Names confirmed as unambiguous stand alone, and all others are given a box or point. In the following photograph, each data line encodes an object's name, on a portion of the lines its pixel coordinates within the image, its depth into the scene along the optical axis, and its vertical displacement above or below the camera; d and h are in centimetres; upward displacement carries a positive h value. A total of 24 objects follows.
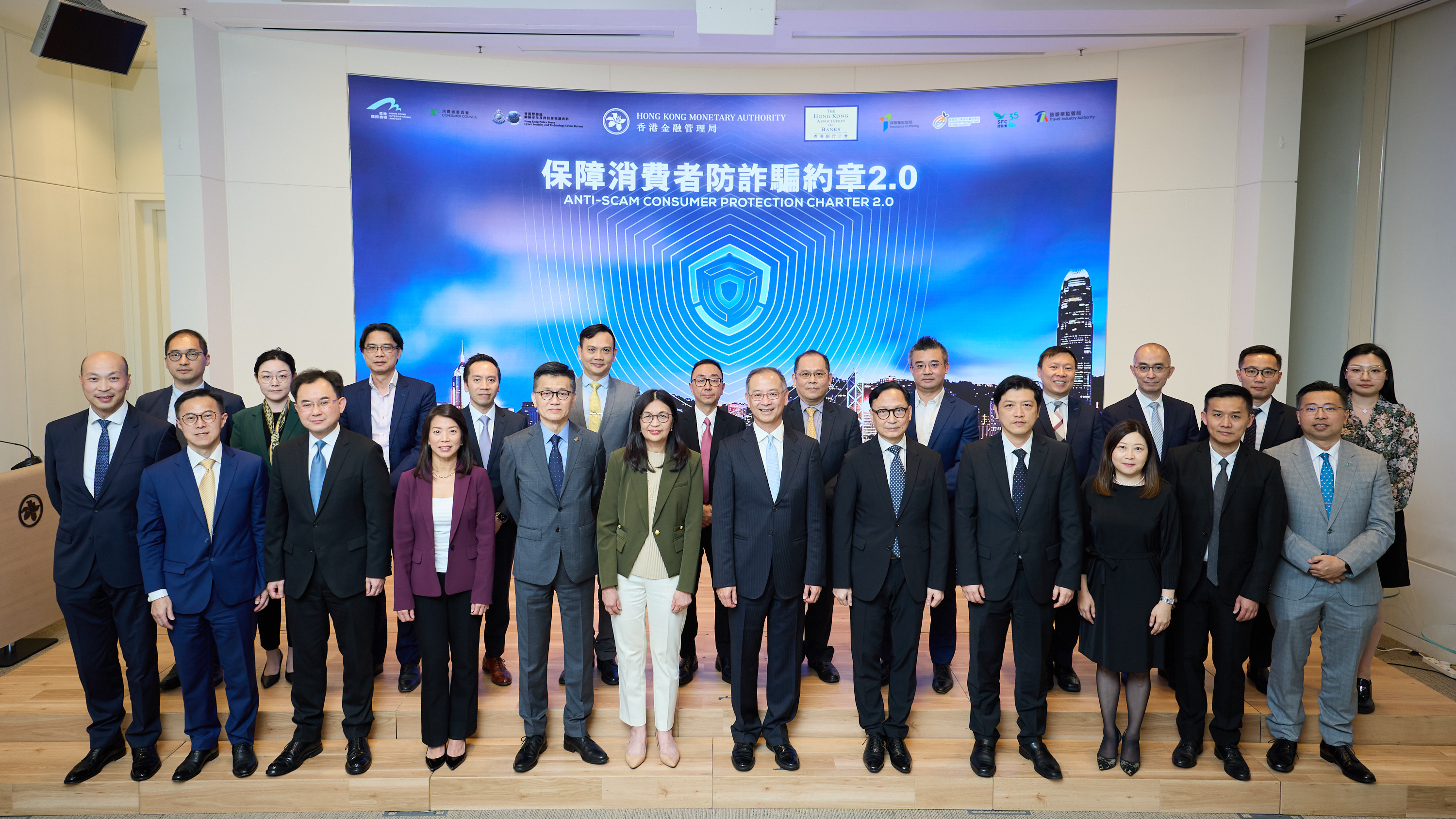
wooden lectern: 457 -124
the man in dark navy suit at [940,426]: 398 -33
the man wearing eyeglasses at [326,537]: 333 -77
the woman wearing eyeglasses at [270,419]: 390 -32
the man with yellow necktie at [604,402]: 398 -23
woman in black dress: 334 -84
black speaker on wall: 478 +198
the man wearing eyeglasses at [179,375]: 393 -11
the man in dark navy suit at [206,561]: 335 -89
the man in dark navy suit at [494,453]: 386 -48
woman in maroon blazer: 332 -82
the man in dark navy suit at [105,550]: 339 -84
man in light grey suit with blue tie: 348 -87
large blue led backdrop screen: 610 +103
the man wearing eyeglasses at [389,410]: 402 -28
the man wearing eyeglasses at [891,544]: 343 -80
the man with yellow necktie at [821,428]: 387 -34
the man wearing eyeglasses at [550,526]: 345 -74
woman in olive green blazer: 340 -74
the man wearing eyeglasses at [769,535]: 342 -76
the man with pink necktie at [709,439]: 397 -41
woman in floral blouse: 390 -33
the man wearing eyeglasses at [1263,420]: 402 -29
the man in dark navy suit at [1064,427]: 400 -33
